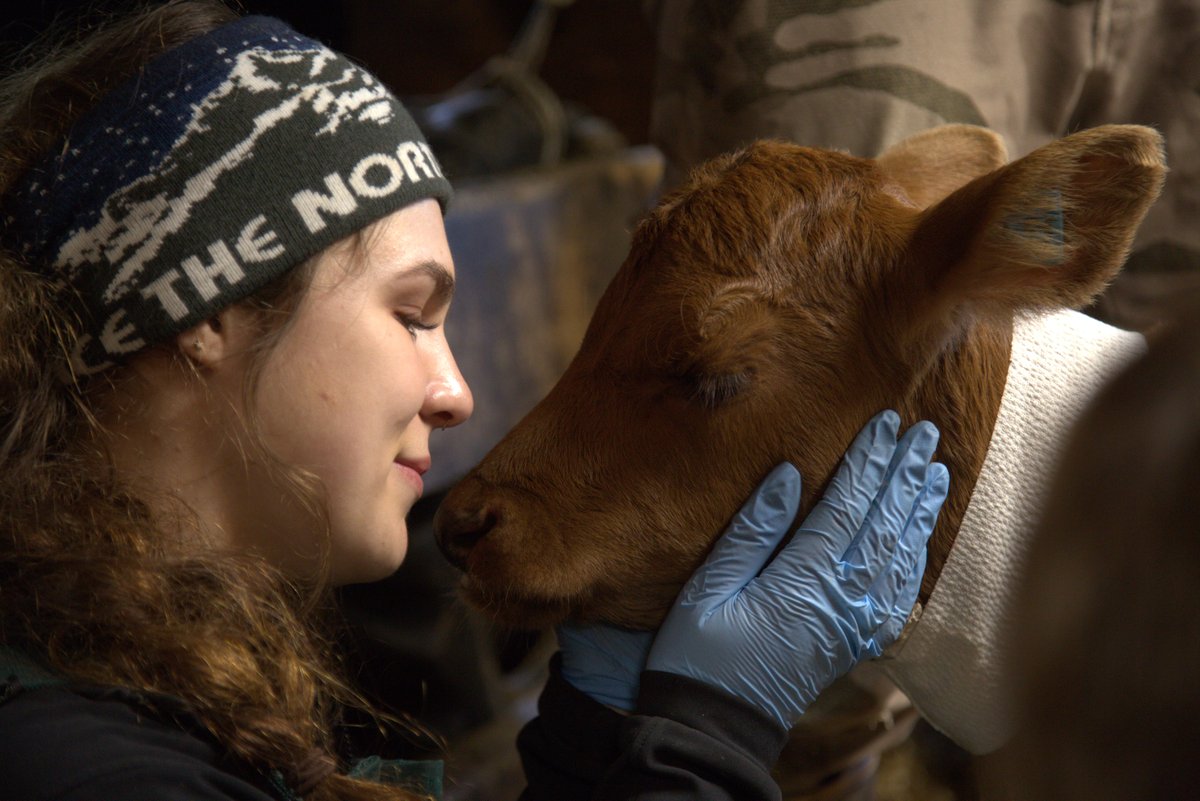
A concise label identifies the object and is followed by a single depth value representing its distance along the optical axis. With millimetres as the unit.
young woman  1262
